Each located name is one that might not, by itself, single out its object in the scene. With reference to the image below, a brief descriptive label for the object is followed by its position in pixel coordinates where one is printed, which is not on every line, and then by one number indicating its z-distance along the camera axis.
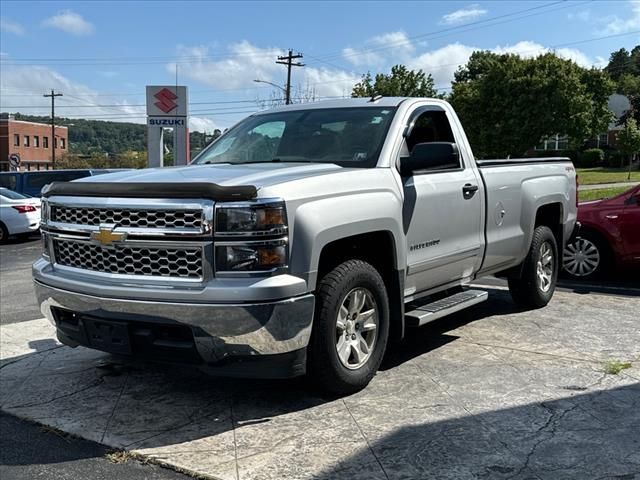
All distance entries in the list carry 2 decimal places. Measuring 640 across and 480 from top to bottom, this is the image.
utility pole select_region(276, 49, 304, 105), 48.60
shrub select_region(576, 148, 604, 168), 60.69
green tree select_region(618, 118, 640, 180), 39.75
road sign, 37.66
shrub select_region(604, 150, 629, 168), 57.25
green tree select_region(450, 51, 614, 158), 56.12
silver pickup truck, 3.64
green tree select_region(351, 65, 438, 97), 54.84
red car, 8.46
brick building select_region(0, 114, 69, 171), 72.69
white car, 16.72
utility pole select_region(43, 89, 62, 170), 67.75
